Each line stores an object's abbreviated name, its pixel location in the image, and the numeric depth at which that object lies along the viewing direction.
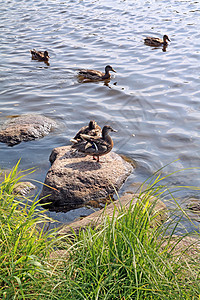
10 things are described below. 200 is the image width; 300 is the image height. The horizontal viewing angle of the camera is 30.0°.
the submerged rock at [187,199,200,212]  5.52
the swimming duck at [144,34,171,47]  14.79
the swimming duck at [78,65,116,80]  12.09
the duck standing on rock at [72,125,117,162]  7.04
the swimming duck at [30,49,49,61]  13.68
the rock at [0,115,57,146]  8.28
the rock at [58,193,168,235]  4.76
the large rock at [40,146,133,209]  6.17
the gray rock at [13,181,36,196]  6.28
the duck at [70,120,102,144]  7.60
